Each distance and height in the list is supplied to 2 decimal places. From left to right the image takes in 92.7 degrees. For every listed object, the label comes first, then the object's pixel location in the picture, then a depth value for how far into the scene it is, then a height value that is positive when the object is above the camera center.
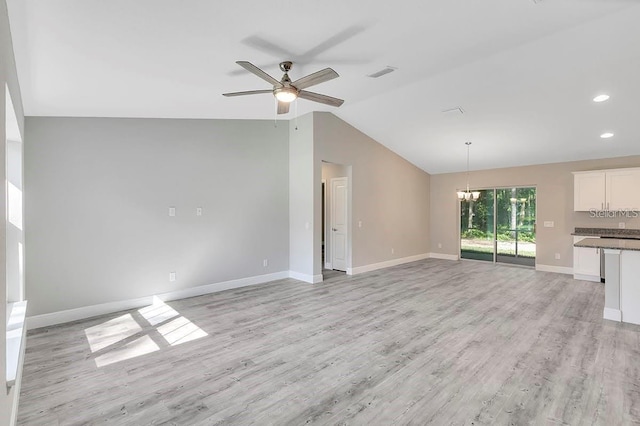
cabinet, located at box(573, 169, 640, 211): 6.05 +0.42
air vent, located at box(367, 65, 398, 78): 4.02 +1.88
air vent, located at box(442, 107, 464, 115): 5.39 +1.79
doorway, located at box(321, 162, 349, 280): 6.98 -0.18
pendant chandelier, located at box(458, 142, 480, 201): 7.02 +0.36
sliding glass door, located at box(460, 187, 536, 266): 7.80 -0.43
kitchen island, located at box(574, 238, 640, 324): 3.93 -0.95
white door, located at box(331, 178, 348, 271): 7.02 -0.28
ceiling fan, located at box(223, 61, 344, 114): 2.88 +1.31
